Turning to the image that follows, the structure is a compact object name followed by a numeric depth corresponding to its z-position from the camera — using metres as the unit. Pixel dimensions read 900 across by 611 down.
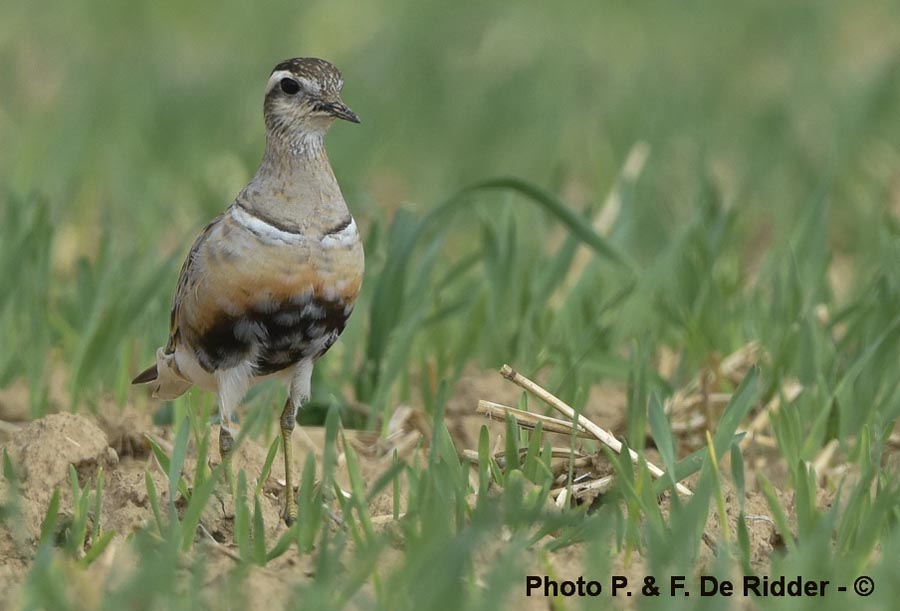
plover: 8.30
